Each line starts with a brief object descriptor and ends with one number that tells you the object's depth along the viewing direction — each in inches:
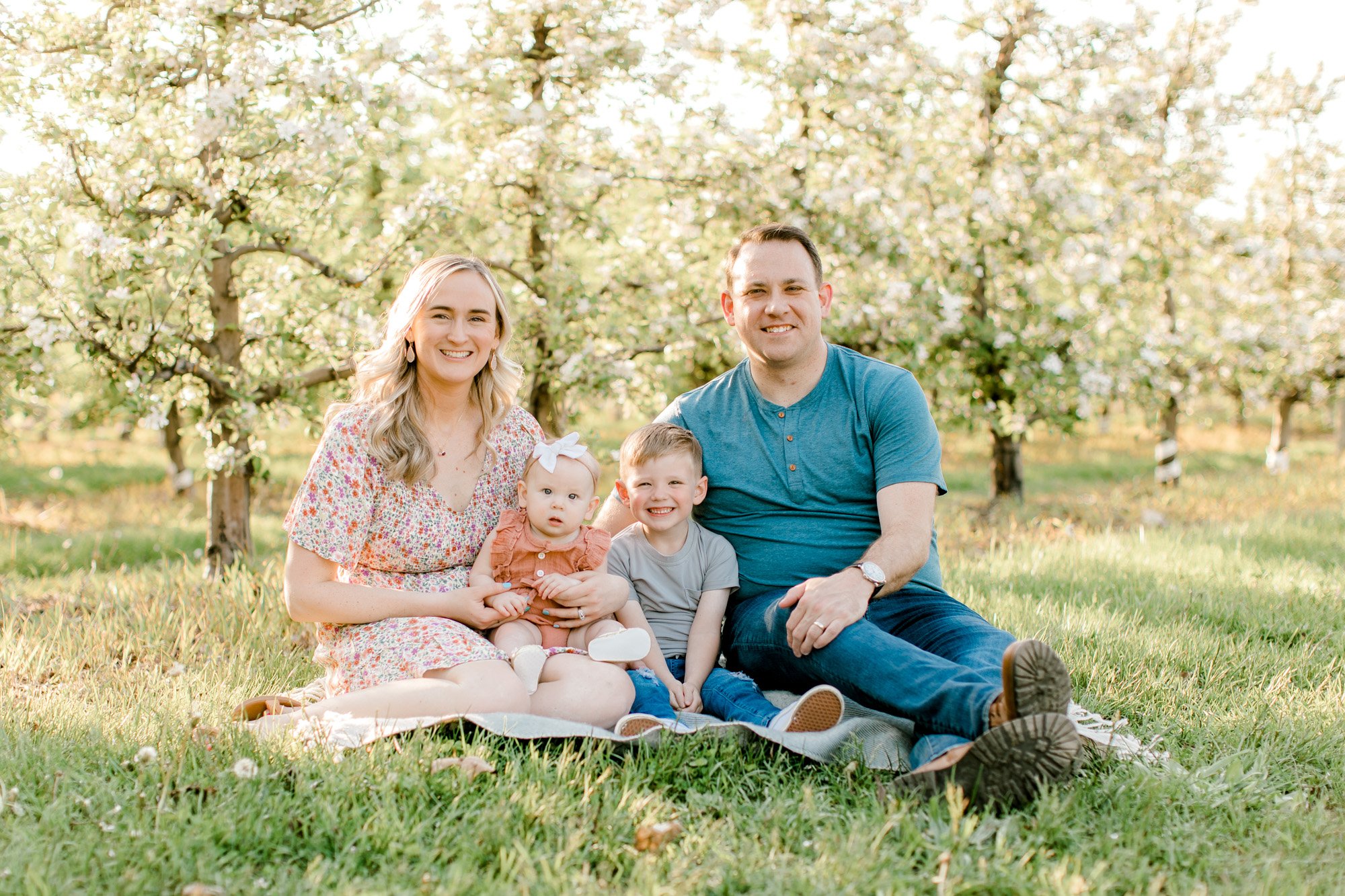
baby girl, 135.2
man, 127.8
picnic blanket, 114.1
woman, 124.5
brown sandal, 128.1
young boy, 137.3
